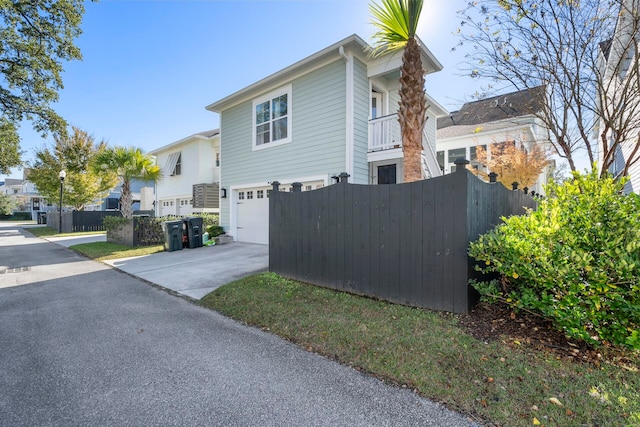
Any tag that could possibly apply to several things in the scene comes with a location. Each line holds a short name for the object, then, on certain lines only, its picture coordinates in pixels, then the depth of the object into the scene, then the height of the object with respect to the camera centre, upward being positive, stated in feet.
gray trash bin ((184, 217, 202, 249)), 35.47 -2.56
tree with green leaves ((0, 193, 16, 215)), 121.60 +2.81
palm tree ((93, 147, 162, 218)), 41.24 +6.34
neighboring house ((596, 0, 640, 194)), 15.72 +8.78
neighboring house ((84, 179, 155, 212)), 75.87 +3.67
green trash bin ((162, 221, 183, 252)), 33.88 -2.87
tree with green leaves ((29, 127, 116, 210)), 68.18 +9.15
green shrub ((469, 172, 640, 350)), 8.70 -1.70
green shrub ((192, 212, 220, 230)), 41.18 -1.39
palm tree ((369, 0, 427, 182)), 18.48 +7.93
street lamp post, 53.78 +3.54
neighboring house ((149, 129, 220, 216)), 51.01 +6.47
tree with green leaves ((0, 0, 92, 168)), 35.68 +19.45
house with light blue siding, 27.58 +8.25
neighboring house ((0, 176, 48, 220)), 130.82 +7.11
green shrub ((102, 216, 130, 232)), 38.49 -1.44
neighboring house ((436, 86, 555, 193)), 44.06 +11.26
